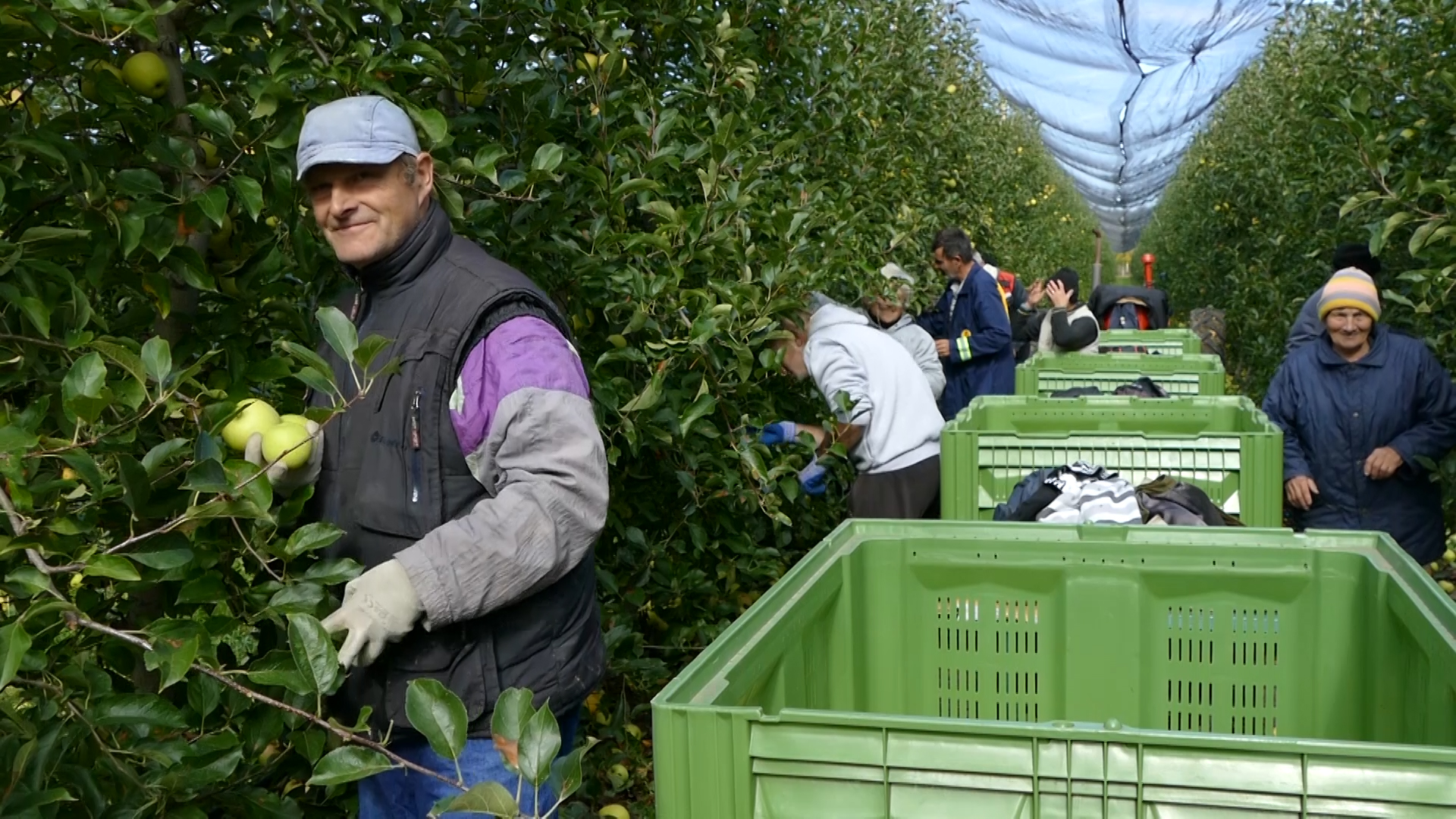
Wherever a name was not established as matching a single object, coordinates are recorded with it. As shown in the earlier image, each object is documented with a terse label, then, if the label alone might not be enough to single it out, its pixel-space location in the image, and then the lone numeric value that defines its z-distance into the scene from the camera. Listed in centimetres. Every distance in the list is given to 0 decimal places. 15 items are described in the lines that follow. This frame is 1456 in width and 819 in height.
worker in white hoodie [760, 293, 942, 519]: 438
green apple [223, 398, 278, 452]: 195
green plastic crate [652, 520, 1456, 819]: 146
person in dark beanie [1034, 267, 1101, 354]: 715
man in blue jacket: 745
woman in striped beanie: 484
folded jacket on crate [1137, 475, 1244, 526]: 298
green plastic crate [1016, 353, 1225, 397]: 600
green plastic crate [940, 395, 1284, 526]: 358
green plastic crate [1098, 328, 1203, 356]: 829
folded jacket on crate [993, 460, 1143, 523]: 304
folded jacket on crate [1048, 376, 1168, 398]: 523
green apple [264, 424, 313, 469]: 189
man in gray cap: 185
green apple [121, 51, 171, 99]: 206
